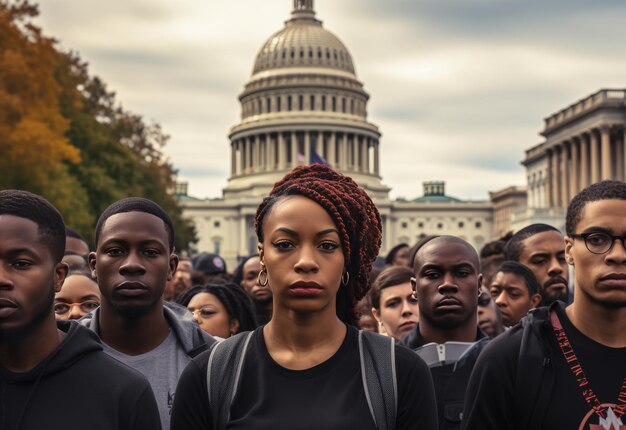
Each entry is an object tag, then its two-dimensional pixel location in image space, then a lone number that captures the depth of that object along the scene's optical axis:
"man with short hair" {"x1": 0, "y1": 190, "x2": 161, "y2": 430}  4.13
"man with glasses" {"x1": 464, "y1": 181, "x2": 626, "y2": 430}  4.32
